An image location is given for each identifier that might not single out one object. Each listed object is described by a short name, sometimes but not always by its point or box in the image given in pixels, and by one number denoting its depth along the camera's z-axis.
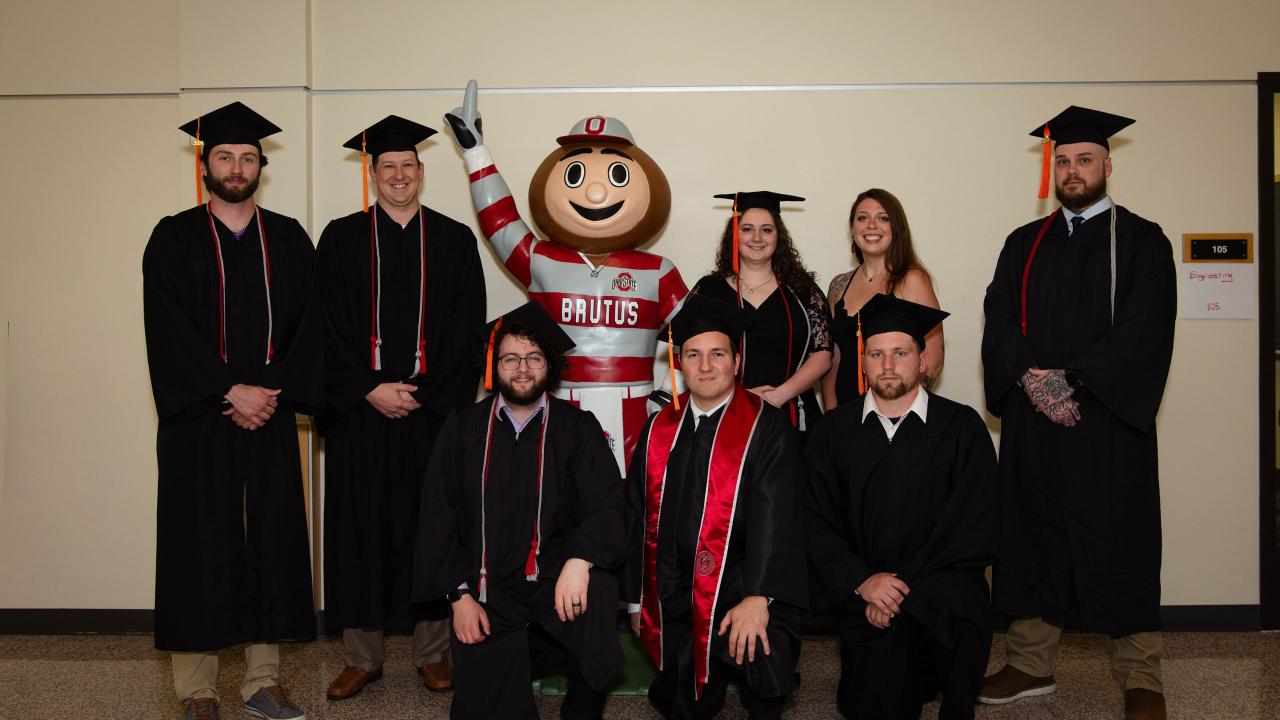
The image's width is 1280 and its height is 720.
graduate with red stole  3.23
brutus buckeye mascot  4.07
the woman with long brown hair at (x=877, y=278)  4.00
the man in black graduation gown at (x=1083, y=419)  3.48
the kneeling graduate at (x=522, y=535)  3.25
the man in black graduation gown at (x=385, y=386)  3.86
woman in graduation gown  3.95
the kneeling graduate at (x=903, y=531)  3.21
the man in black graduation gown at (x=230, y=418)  3.45
